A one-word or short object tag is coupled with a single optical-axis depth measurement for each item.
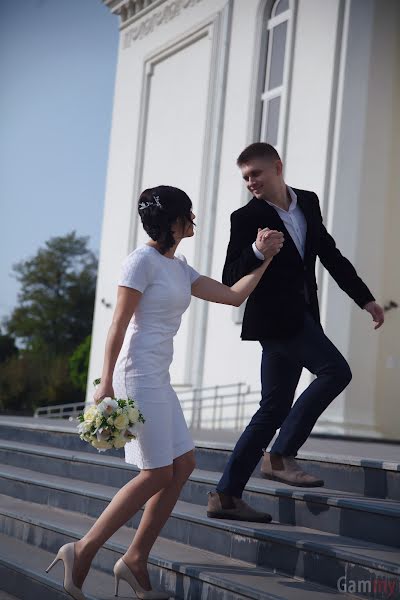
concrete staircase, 4.10
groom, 4.74
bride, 4.02
